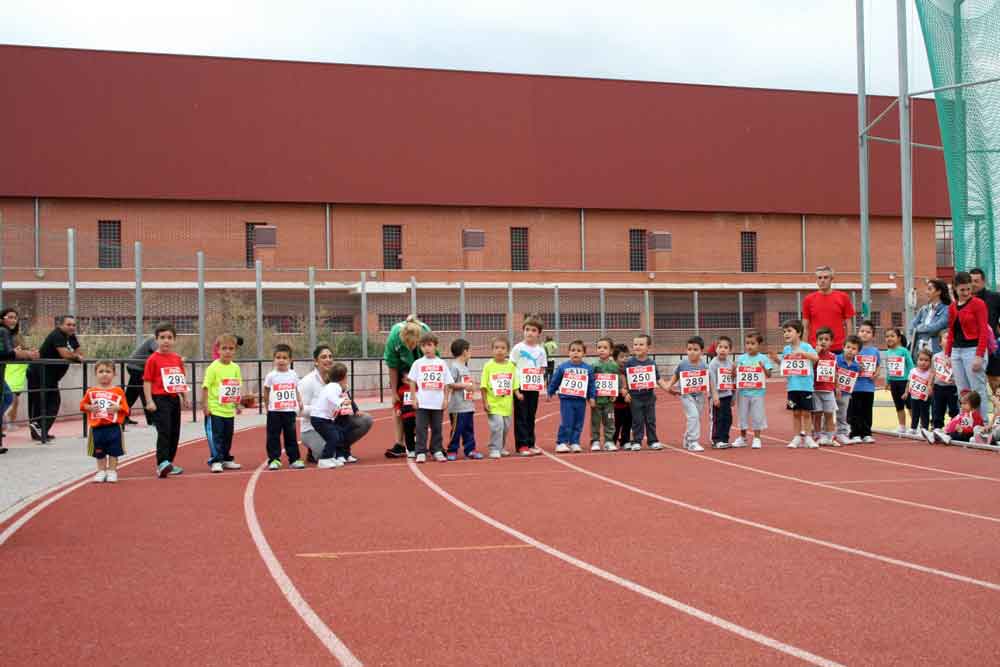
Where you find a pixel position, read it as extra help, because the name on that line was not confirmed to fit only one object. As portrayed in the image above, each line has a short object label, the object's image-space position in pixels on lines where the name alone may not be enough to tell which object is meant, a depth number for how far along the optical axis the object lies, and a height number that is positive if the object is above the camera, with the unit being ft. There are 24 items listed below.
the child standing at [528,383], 45.75 -1.57
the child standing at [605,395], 46.29 -2.15
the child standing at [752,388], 46.83 -2.00
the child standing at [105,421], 36.42 -2.24
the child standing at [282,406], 40.96 -2.10
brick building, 138.00 +23.35
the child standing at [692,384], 46.65 -1.75
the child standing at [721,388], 47.03 -1.99
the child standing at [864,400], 48.39 -2.68
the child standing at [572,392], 46.09 -1.98
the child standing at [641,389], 46.62 -1.93
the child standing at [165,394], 38.65 -1.47
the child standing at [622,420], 48.01 -3.33
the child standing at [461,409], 44.65 -2.52
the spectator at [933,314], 44.88 +1.01
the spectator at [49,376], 50.24 -0.99
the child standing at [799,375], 45.80 -1.45
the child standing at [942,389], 45.01 -2.18
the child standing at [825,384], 46.60 -1.87
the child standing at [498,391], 44.55 -1.81
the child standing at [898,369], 50.31 -1.40
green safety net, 52.80 +10.71
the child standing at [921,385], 47.73 -2.04
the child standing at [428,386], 42.88 -1.50
